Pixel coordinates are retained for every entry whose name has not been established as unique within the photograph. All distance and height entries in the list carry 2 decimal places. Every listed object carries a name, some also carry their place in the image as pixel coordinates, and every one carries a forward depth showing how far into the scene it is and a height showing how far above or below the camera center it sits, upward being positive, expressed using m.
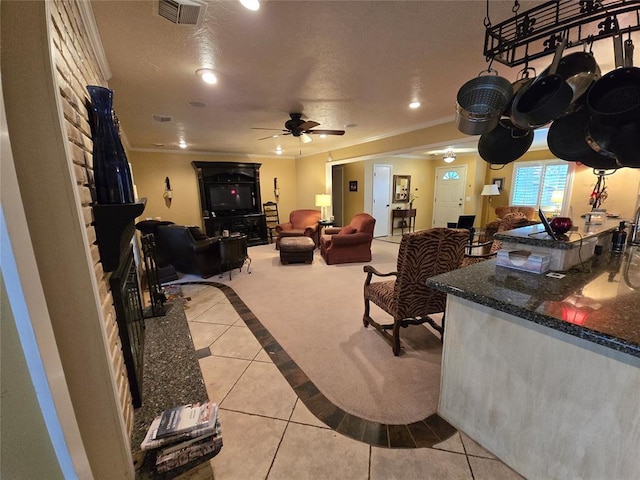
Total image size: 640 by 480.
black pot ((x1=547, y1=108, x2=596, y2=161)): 1.43 +0.29
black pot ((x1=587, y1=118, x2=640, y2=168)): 1.18 +0.21
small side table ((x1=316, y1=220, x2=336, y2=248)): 6.12 -0.75
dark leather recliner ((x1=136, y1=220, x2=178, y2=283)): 4.21 -0.97
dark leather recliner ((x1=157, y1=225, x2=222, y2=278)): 4.17 -0.90
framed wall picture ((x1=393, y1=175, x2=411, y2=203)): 7.69 +0.10
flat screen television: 6.70 -0.04
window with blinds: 6.19 +0.14
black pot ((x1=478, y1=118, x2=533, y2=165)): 1.62 +0.30
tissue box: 1.56 -0.45
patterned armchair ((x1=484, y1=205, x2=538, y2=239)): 5.56 -0.61
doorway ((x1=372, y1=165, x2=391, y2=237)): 7.26 -0.16
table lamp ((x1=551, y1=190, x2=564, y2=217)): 5.98 -0.26
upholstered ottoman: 4.89 -1.07
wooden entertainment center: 6.61 -0.08
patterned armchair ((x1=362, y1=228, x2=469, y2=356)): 2.01 -0.63
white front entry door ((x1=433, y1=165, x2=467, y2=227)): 7.68 -0.12
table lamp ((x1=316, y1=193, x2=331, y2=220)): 6.38 -0.16
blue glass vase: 1.19 +0.20
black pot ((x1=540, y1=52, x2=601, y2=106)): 1.24 +0.58
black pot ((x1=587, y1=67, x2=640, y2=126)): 1.09 +0.39
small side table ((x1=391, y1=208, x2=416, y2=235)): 7.74 -0.77
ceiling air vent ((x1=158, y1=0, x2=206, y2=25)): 1.39 +1.04
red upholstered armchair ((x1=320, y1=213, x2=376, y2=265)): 4.87 -0.98
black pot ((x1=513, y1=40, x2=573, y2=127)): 1.20 +0.43
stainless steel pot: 1.33 +0.46
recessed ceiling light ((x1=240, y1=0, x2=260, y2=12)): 1.34 +1.00
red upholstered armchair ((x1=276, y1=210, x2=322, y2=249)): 6.18 -0.68
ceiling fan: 3.39 +0.89
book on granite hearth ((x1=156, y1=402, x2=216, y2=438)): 1.21 -1.09
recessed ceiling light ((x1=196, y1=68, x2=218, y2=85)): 2.22 +1.07
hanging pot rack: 1.03 +0.71
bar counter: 1.00 -0.82
